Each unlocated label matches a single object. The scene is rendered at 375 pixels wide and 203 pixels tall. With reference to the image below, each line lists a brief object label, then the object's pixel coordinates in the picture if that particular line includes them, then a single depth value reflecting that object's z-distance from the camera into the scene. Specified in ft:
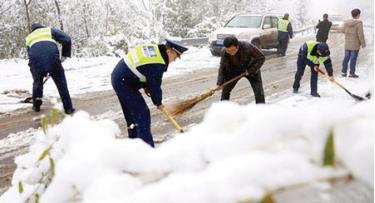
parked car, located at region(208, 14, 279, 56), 48.83
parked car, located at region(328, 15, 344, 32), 93.25
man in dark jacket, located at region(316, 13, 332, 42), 48.10
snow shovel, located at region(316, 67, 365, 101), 20.20
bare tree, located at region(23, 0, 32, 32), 46.06
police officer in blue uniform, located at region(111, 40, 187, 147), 14.20
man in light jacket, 34.81
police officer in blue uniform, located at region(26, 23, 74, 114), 22.71
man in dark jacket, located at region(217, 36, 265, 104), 20.02
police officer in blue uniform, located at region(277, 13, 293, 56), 51.88
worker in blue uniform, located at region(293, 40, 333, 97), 26.61
